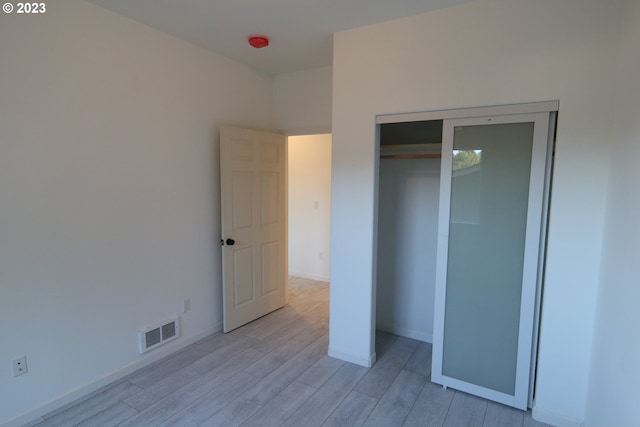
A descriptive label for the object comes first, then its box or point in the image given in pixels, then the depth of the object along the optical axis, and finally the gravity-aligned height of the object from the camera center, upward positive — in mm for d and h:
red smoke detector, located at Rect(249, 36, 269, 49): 2811 +1204
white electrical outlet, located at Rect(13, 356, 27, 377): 2059 -1148
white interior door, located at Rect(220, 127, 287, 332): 3332 -431
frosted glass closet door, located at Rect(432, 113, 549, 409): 2180 -450
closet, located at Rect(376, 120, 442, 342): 3115 -384
